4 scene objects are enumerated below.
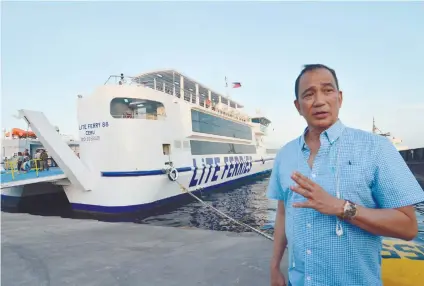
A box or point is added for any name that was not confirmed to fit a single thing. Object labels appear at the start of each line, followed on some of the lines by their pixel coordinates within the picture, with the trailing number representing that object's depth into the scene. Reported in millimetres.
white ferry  9523
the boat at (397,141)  40681
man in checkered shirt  1026
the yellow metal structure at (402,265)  1704
